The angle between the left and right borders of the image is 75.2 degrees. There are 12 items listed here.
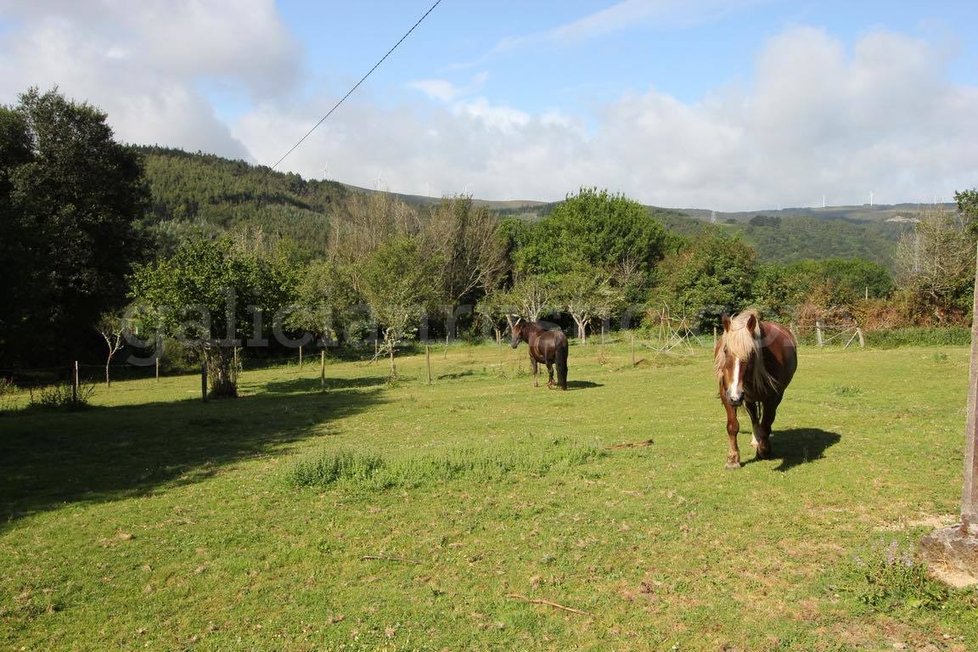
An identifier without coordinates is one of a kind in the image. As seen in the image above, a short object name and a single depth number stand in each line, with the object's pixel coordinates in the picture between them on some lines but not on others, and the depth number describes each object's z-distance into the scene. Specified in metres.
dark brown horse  19.72
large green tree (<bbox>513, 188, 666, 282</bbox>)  60.28
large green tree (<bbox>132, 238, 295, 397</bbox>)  21.09
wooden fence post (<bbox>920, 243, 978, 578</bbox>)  4.81
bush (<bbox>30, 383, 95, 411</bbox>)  18.72
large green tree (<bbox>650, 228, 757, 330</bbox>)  47.19
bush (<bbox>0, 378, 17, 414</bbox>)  21.57
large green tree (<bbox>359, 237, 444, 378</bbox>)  27.20
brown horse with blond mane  7.78
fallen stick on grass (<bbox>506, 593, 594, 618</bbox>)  4.82
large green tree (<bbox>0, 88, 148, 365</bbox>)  31.23
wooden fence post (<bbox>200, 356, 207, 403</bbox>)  20.48
